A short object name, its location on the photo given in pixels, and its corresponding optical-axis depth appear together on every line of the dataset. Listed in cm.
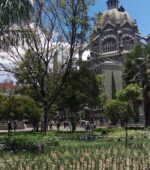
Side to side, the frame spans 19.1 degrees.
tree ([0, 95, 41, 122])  4934
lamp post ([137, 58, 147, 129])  4488
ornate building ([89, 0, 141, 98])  9912
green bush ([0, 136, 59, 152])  1836
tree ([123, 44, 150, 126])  4742
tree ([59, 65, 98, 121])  3766
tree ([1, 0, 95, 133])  3177
